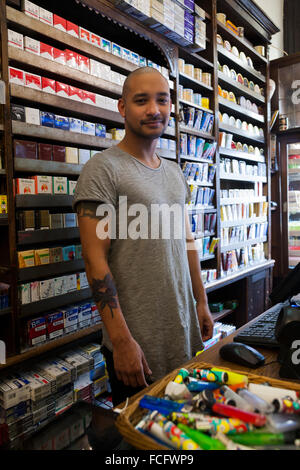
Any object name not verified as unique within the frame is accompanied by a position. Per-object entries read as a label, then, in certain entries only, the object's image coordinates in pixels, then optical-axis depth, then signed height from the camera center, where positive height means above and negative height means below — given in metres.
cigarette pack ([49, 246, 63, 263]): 1.77 -0.16
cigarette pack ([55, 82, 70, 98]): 1.79 +0.68
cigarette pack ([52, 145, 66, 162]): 1.78 +0.35
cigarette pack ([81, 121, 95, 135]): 1.93 +0.52
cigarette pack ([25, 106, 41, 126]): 1.64 +0.50
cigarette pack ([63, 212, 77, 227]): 1.83 +0.01
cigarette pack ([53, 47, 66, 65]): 1.77 +0.84
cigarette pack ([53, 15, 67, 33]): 1.76 +1.00
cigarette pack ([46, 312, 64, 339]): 1.77 -0.52
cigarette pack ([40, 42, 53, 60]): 1.70 +0.83
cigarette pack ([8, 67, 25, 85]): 1.57 +0.66
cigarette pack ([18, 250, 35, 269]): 1.64 -0.17
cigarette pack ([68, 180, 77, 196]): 1.85 +0.19
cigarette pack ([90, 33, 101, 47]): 1.96 +1.01
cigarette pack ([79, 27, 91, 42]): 1.89 +1.01
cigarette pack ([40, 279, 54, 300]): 1.72 -0.33
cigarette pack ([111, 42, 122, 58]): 2.09 +1.02
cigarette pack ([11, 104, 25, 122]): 1.58 +0.50
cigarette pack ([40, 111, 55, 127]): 1.72 +0.51
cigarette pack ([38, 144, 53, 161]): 1.71 +0.35
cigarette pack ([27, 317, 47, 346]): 1.68 -0.52
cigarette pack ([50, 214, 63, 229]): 1.78 +0.01
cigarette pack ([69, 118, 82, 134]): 1.86 +0.52
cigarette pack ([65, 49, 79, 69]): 1.83 +0.85
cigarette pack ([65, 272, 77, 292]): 1.85 -0.32
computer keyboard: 1.13 -0.39
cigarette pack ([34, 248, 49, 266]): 1.70 -0.16
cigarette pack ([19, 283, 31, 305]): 1.63 -0.33
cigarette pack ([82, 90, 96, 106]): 1.92 +0.68
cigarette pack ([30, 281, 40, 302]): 1.68 -0.33
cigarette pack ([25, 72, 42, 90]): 1.64 +0.67
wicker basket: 0.58 -0.37
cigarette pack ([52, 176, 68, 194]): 1.77 +0.19
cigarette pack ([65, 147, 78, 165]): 1.84 +0.35
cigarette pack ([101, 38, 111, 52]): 2.03 +1.02
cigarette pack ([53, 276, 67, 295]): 1.79 -0.32
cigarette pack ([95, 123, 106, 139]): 2.02 +0.52
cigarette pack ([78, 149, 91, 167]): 1.90 +0.36
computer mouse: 0.99 -0.39
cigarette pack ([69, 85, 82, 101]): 1.85 +0.68
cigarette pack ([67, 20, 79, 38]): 1.83 +1.00
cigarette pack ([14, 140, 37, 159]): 1.60 +0.34
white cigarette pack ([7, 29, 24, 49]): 1.56 +0.83
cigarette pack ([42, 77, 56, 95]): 1.72 +0.67
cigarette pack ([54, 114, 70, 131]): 1.79 +0.51
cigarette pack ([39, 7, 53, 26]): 1.69 +0.99
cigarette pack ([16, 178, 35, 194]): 1.61 +0.17
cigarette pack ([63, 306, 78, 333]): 1.85 -0.51
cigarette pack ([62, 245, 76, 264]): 1.83 -0.16
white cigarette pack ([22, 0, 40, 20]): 1.62 +0.99
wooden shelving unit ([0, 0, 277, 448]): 1.59 +0.60
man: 1.18 -0.12
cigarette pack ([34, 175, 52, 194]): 1.69 +0.19
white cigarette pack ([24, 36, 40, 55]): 1.63 +0.83
